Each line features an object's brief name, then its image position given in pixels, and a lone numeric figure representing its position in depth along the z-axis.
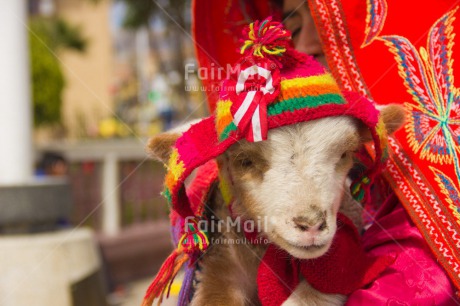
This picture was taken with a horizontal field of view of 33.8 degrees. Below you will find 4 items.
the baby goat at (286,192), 0.66
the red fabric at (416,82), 0.74
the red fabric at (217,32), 0.97
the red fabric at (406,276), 0.71
